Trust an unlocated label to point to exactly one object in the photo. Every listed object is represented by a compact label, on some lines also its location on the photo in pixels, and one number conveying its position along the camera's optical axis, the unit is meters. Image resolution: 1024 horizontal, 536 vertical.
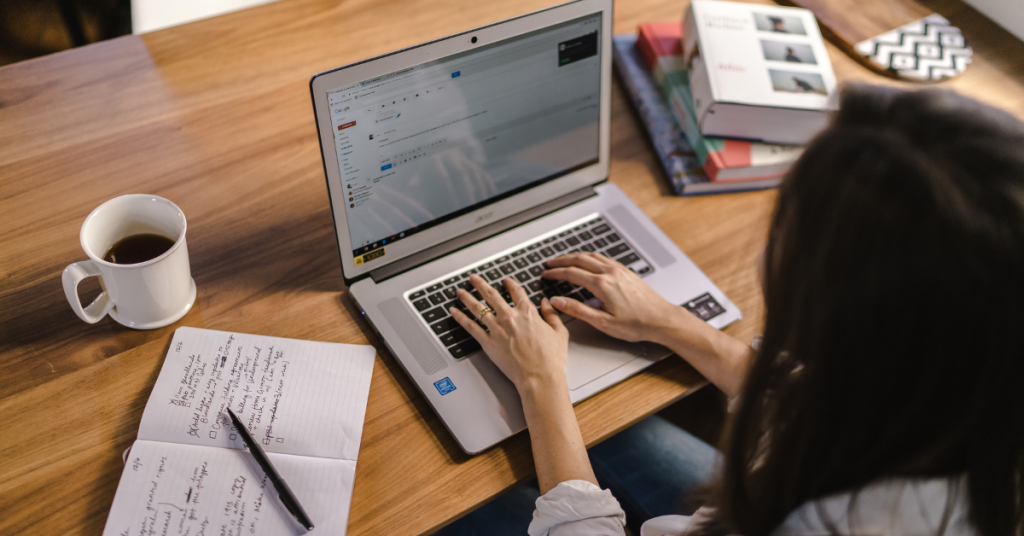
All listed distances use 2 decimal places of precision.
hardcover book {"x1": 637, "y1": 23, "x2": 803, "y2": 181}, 1.04
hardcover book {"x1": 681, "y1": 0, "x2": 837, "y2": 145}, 1.03
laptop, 0.77
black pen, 0.65
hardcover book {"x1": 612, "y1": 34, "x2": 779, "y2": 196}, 1.06
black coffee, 0.78
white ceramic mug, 0.73
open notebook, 0.66
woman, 0.45
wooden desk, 0.72
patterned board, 1.24
